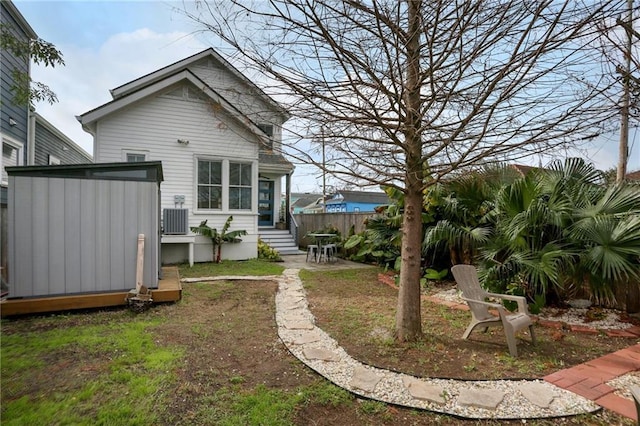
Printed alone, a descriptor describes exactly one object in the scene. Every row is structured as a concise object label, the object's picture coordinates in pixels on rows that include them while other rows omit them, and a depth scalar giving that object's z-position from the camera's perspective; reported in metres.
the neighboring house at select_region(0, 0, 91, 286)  7.93
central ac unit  9.29
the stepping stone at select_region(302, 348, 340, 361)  3.56
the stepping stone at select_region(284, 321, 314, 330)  4.54
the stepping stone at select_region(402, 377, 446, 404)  2.77
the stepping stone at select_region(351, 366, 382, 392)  2.95
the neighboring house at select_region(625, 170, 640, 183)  7.70
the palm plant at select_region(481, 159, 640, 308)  4.36
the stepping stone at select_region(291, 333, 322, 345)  4.03
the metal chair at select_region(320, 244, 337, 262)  10.98
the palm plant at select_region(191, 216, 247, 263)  9.89
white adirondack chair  3.60
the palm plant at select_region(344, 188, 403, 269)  8.31
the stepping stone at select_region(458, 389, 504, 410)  2.68
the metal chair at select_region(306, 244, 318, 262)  11.26
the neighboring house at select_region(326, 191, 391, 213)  27.14
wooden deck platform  4.72
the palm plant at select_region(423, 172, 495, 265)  6.31
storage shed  4.84
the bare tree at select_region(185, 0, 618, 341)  2.84
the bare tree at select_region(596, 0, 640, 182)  2.87
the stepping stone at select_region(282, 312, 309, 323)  4.89
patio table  10.95
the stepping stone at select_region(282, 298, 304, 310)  5.59
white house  9.29
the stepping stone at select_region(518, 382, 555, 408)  2.72
